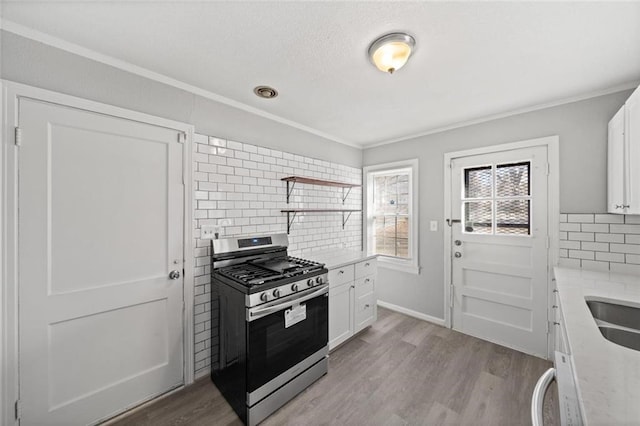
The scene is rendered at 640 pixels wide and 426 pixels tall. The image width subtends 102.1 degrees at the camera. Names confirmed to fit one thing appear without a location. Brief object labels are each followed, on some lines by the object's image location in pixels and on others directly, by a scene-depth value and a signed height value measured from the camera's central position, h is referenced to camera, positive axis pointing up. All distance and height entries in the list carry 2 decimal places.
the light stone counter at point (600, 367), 0.65 -0.51
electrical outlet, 2.13 -0.16
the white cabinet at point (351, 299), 2.49 -0.92
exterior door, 2.46 -0.37
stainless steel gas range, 1.68 -0.84
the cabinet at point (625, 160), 1.58 +0.36
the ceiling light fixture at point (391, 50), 1.47 +0.96
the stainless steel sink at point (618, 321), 1.28 -0.61
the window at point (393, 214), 3.37 -0.03
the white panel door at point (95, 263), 1.47 -0.33
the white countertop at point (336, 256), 2.60 -0.50
